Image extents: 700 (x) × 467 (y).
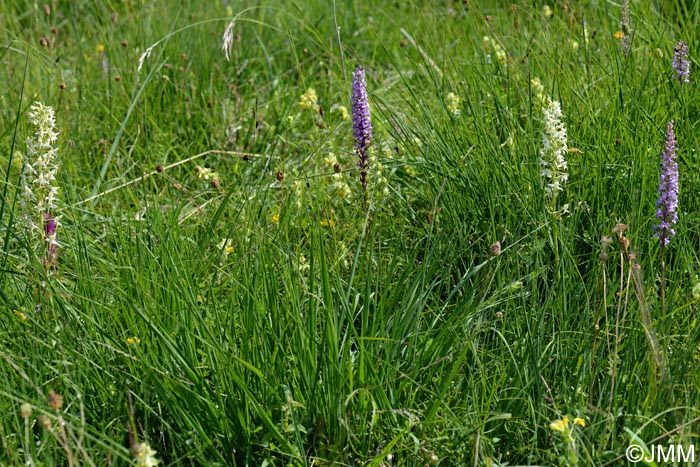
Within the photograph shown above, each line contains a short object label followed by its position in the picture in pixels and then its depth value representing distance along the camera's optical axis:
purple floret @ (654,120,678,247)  4.32
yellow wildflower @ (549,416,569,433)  3.48
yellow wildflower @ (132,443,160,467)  3.22
